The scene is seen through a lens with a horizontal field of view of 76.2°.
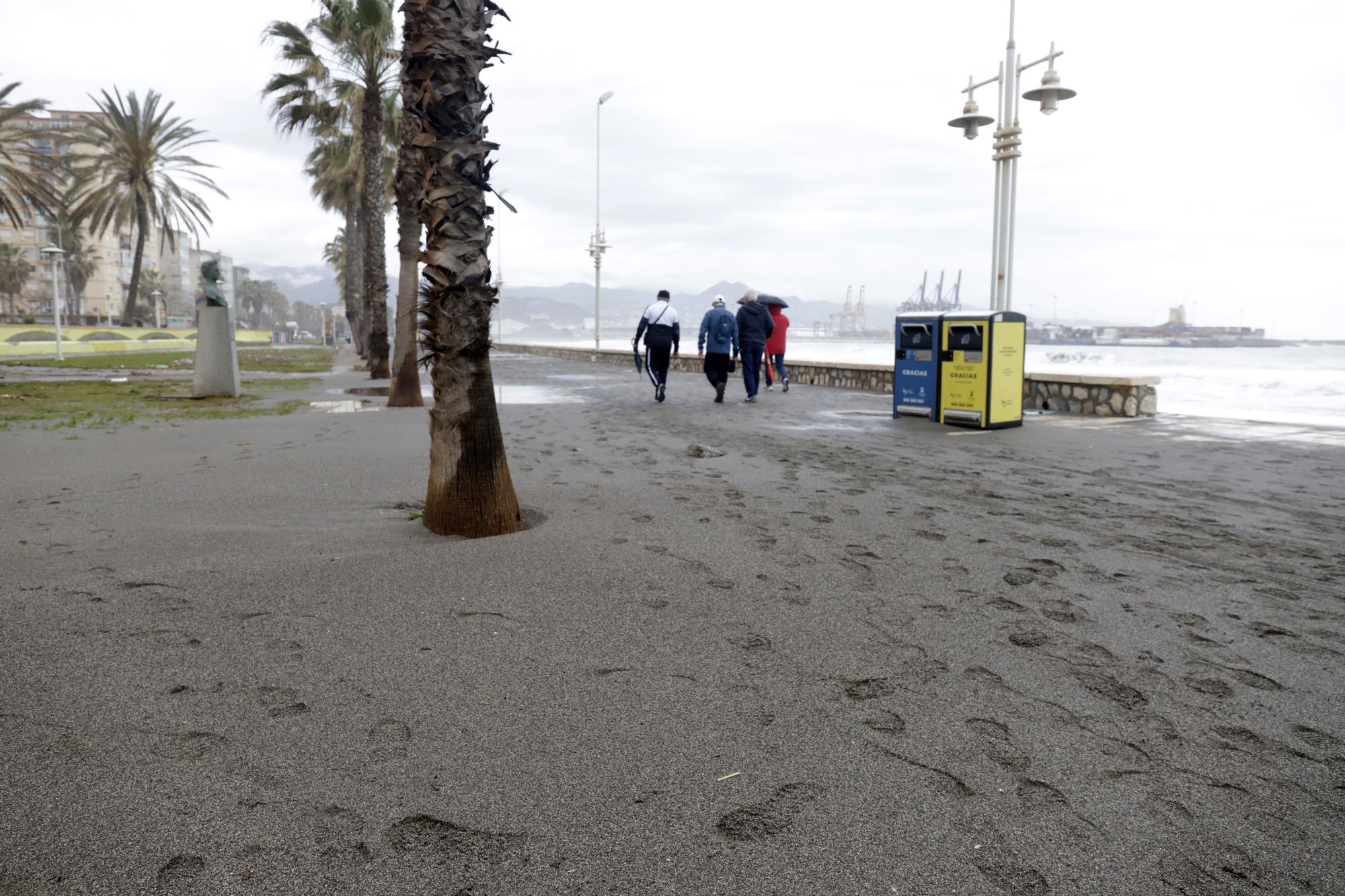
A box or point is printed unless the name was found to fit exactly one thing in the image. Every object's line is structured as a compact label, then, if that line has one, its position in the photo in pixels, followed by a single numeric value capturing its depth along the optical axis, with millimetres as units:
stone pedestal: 13680
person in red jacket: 16281
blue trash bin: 11211
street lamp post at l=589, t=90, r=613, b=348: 37284
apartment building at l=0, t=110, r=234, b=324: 89962
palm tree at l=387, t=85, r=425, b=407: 12359
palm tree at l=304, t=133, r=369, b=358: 27609
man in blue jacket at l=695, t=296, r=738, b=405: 13656
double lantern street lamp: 12227
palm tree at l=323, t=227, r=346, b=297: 68188
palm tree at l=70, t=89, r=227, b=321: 38688
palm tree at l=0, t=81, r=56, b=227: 26094
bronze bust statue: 13703
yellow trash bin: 10422
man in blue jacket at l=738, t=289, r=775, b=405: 13555
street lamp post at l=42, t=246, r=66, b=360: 28489
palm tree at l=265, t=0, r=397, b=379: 15852
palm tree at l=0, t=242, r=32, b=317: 70062
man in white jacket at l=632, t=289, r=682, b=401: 13280
